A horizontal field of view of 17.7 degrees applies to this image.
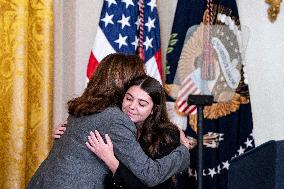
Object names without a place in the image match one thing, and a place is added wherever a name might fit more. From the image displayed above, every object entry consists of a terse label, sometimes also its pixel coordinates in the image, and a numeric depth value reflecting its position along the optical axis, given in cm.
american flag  633
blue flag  622
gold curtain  568
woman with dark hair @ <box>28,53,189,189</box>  347
